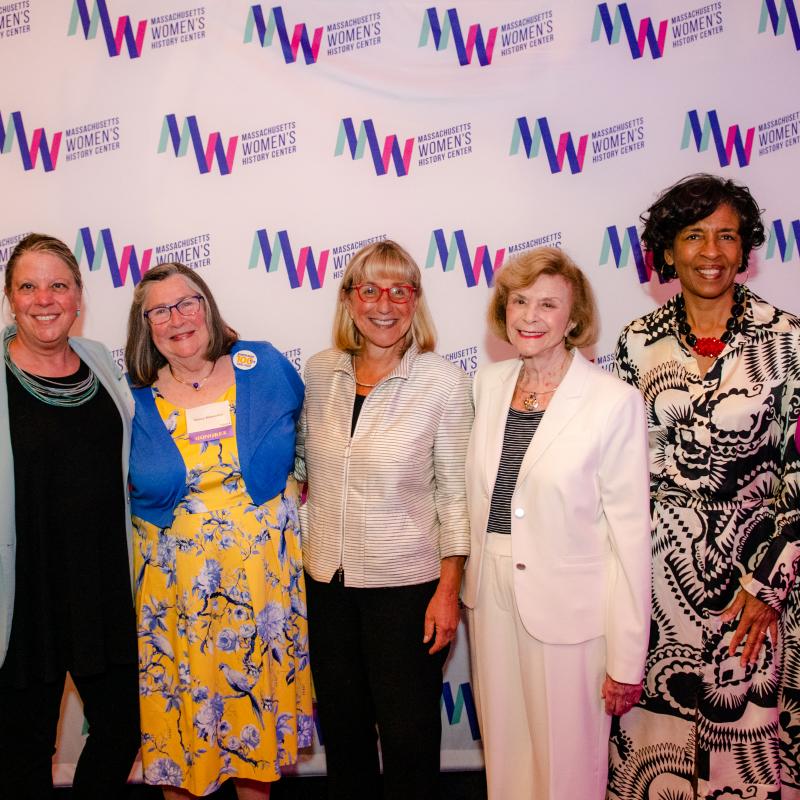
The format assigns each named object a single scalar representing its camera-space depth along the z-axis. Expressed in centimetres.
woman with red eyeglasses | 215
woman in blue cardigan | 223
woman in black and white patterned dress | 207
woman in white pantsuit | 195
